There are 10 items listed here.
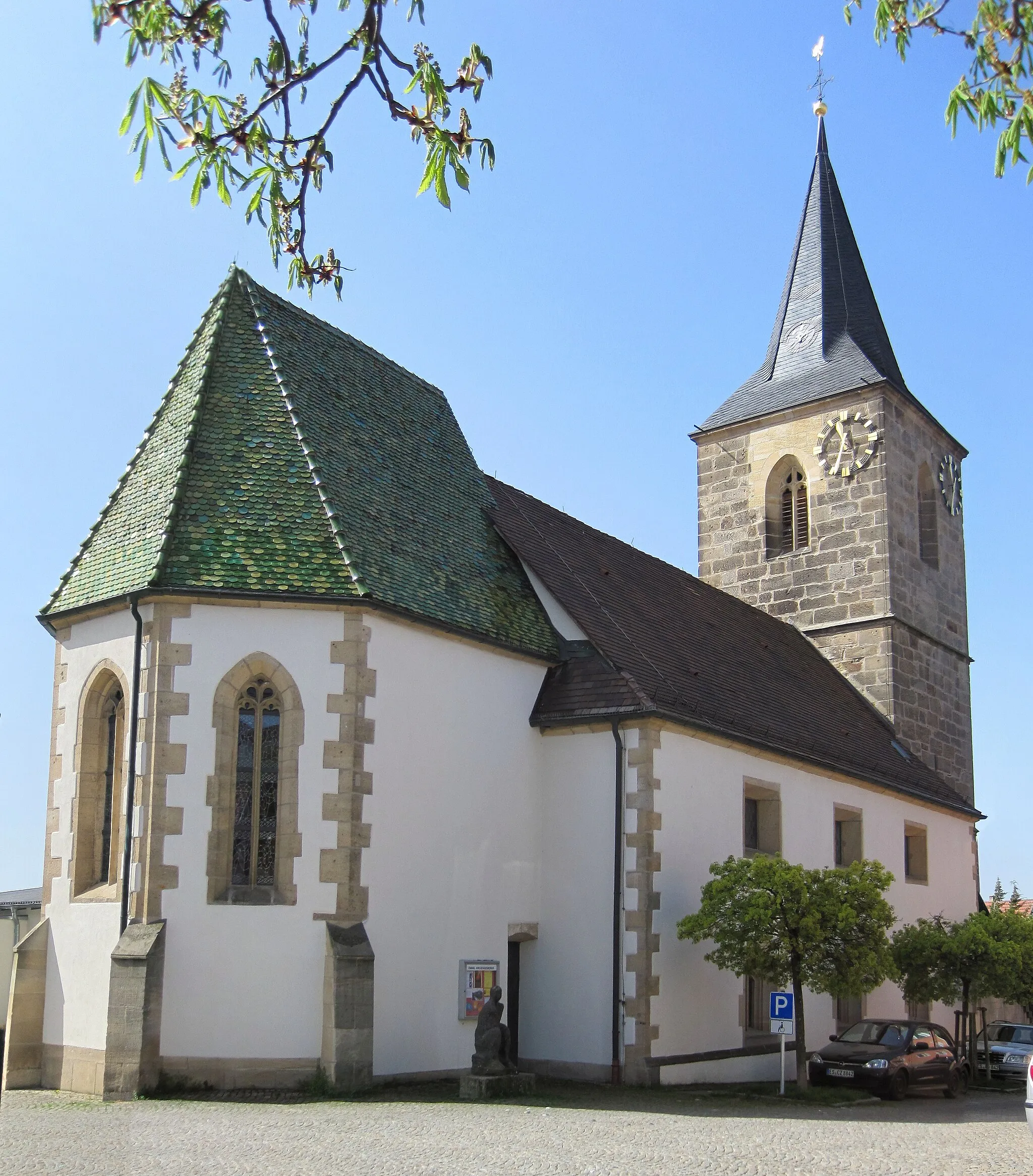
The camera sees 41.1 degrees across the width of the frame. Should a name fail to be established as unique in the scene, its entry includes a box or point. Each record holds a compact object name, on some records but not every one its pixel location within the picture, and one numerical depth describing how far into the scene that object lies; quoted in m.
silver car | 21.92
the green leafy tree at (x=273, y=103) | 5.38
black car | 16.53
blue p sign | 16.05
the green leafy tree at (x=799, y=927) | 15.97
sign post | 15.93
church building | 14.27
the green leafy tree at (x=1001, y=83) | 5.35
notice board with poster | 15.84
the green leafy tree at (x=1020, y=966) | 20.38
